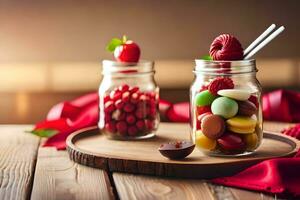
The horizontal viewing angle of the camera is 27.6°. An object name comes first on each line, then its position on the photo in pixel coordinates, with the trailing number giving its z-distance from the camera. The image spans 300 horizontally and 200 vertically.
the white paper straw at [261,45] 0.65
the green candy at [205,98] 0.67
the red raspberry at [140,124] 0.78
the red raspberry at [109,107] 0.78
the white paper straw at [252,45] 0.68
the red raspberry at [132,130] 0.78
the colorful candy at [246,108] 0.65
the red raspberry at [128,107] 0.77
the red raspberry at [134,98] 0.78
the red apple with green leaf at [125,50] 0.79
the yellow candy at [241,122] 0.64
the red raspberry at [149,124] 0.79
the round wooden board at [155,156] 0.62
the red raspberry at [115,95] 0.78
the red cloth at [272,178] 0.57
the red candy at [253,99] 0.67
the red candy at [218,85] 0.66
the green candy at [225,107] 0.65
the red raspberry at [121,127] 0.77
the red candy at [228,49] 0.67
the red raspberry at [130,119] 0.78
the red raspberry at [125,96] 0.78
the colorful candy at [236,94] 0.65
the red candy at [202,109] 0.67
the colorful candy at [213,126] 0.64
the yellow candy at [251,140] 0.66
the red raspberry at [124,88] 0.79
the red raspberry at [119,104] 0.78
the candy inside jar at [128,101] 0.78
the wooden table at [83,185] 0.57
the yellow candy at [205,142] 0.66
